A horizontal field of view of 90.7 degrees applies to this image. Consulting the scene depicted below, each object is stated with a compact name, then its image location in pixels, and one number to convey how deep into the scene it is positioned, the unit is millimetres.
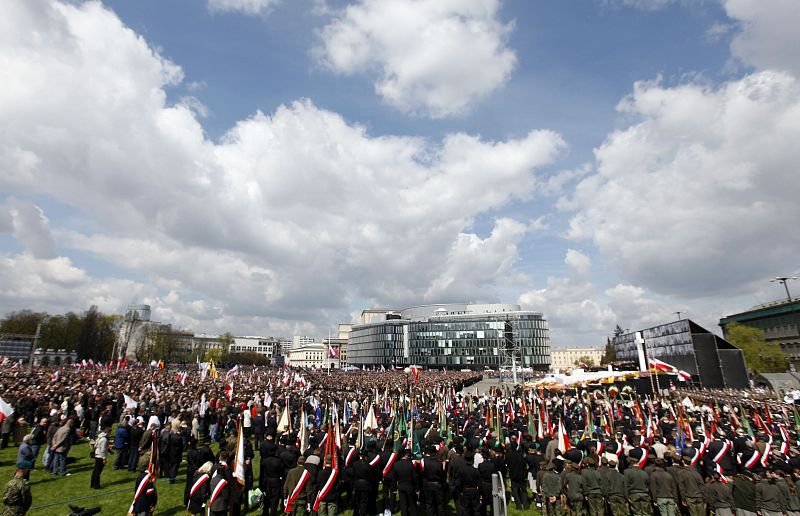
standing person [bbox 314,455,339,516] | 9016
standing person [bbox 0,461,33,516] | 7469
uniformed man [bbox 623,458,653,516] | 9375
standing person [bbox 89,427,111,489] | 11922
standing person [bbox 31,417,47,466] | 11938
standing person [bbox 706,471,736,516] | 9172
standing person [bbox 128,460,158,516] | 8316
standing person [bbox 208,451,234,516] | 8266
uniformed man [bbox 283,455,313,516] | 9055
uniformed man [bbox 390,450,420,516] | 9906
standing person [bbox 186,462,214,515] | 8633
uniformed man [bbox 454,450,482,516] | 9633
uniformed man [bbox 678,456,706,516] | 9336
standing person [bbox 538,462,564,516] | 9742
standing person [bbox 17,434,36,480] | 11133
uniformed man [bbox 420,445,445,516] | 9898
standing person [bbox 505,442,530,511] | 11562
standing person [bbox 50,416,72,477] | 12805
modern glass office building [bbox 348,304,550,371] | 116188
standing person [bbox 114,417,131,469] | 14273
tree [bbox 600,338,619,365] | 119519
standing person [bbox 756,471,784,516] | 8633
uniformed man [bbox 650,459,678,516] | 9305
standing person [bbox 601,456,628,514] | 9414
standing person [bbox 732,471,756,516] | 8953
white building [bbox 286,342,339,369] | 192250
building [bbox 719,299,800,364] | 89312
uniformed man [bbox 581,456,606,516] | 9344
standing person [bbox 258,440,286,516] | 10188
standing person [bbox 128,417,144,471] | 14250
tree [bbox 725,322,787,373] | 64188
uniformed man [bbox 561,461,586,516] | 9414
